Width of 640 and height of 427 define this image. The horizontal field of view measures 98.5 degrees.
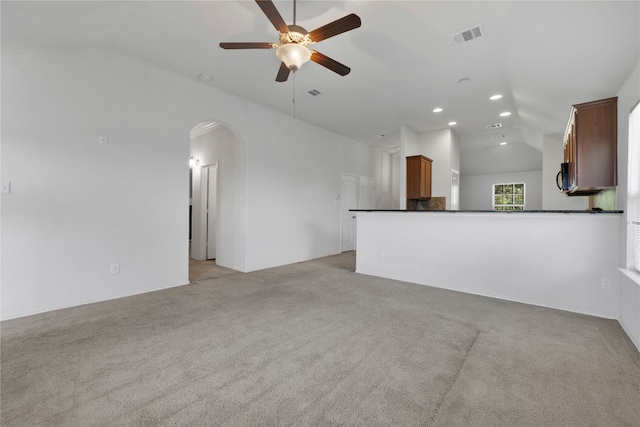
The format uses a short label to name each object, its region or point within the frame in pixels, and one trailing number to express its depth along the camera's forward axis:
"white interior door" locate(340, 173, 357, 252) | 7.58
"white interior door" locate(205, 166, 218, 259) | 6.17
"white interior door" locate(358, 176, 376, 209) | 8.26
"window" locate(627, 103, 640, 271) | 2.43
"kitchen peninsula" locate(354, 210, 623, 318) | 3.10
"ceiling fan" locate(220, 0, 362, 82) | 2.21
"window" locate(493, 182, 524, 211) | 10.27
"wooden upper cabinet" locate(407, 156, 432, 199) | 6.43
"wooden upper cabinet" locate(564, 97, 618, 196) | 2.94
